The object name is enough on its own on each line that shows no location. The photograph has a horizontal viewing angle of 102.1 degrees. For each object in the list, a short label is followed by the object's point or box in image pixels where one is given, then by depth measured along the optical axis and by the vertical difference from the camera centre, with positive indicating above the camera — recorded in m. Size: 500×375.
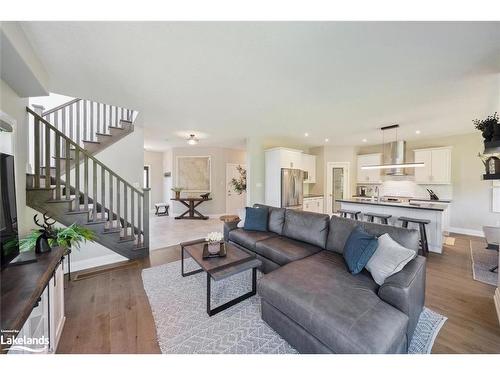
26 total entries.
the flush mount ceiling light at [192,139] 5.38 +1.23
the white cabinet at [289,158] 5.57 +0.79
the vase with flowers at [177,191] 7.52 -0.21
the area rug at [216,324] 1.64 -1.30
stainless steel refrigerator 5.52 -0.07
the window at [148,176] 8.72 +0.40
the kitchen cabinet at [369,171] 6.57 +0.48
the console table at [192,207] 7.29 -0.79
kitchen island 3.79 -0.55
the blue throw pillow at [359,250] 1.95 -0.65
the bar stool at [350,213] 4.58 -0.64
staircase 2.78 +0.11
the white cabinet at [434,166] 5.37 +0.52
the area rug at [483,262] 2.75 -1.26
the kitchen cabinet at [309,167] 6.96 +0.66
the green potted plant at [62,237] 1.87 -0.57
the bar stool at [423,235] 3.72 -0.93
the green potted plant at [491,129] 2.01 +0.57
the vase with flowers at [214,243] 2.43 -0.70
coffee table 2.04 -0.87
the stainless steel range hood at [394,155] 5.70 +0.88
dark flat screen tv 1.39 -0.20
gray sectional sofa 1.29 -0.88
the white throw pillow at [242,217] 3.79 -0.62
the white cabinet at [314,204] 6.53 -0.64
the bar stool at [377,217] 4.14 -0.65
